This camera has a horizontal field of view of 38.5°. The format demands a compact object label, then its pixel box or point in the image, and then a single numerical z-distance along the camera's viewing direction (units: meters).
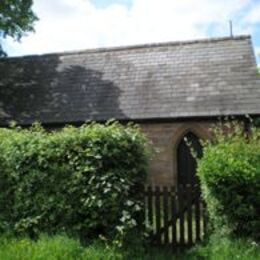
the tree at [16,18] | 19.12
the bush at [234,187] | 7.07
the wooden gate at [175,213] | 8.01
